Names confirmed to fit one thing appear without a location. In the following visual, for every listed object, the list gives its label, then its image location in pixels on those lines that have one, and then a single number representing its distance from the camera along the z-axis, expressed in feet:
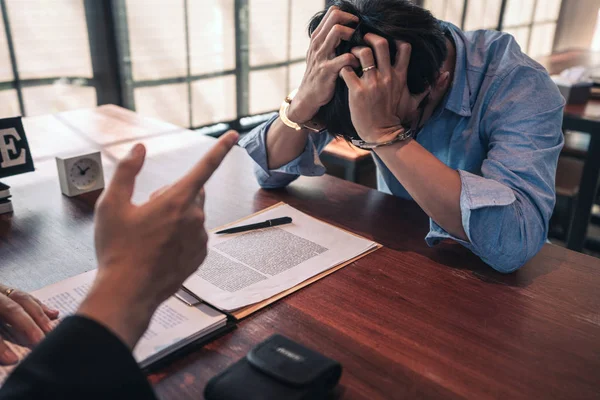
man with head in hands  3.00
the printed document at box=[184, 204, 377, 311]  2.66
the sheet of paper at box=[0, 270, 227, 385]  2.16
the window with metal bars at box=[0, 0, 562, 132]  6.66
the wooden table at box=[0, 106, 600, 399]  2.10
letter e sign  3.92
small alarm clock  3.86
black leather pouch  1.85
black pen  3.33
